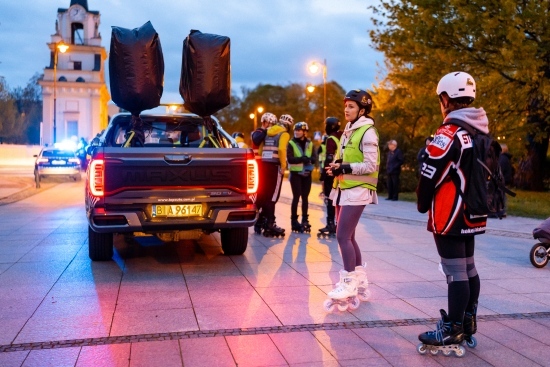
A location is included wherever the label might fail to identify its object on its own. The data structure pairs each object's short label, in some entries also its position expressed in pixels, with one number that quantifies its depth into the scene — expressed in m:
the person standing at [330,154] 9.83
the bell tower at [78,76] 83.12
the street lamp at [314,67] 33.83
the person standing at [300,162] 10.59
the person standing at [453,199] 4.39
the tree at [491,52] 19.84
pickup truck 6.96
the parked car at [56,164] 25.50
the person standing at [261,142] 10.39
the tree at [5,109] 32.89
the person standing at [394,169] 19.59
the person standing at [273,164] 10.15
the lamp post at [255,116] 82.22
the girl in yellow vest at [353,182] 5.79
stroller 8.06
